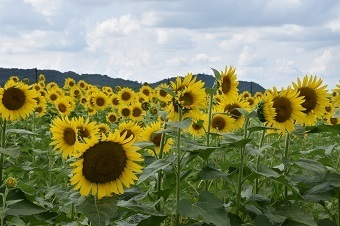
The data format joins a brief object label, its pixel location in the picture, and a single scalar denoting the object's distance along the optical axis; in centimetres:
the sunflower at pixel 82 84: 1424
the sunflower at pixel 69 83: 1449
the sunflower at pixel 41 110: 771
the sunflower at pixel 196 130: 513
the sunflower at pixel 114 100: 1079
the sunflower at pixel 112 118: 929
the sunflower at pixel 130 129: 407
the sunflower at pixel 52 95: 1002
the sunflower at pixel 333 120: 728
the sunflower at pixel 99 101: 1040
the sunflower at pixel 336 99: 390
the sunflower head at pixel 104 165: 273
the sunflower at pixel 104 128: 544
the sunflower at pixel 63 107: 782
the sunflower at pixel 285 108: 350
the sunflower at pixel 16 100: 446
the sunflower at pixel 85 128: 379
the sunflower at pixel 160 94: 858
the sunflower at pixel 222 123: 495
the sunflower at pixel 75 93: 1298
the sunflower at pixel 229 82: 409
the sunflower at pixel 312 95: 375
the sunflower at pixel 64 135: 364
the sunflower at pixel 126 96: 1059
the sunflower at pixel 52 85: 1313
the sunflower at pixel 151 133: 414
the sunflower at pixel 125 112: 908
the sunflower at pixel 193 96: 330
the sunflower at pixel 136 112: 890
